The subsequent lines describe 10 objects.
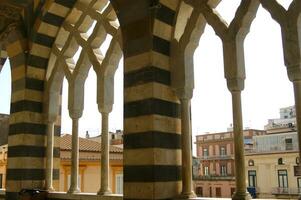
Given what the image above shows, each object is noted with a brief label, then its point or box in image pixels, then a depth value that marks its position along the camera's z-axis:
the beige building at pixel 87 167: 13.52
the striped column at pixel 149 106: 4.27
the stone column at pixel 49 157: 6.36
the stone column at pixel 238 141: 3.83
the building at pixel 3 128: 15.47
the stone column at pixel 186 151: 4.34
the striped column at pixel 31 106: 6.34
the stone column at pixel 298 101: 3.48
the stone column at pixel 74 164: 5.72
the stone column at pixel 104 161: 5.17
